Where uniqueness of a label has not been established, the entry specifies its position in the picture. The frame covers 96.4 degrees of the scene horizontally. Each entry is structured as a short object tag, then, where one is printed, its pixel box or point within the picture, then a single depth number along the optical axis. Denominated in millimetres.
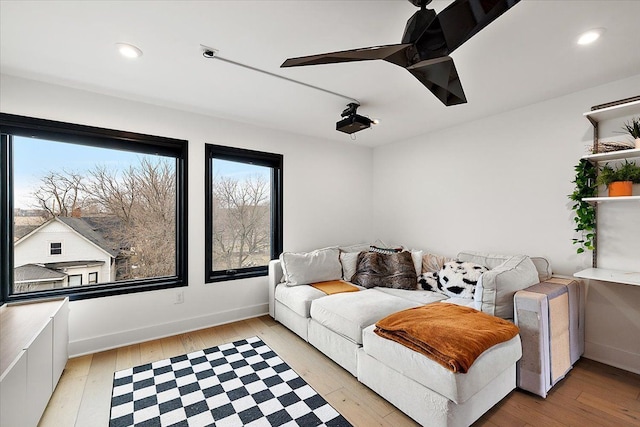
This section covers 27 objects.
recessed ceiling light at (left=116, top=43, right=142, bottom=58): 1936
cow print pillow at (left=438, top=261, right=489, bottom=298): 2846
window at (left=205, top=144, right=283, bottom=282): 3391
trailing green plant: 2498
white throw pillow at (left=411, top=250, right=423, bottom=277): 3463
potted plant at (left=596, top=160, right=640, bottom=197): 2258
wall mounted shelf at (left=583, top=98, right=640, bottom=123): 2211
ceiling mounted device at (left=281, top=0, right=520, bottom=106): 1123
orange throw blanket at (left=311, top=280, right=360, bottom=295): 3129
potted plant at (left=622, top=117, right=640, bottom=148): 2221
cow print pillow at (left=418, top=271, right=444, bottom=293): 3168
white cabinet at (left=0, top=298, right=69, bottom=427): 1390
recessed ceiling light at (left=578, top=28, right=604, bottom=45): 1774
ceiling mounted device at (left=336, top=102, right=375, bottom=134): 2873
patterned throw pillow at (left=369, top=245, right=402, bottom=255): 3629
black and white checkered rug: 1851
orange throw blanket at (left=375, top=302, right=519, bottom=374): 1643
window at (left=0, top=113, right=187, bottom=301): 2457
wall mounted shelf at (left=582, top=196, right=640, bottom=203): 2145
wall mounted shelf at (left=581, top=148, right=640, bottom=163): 2180
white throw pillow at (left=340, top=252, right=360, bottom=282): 3648
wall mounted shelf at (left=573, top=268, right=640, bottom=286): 2090
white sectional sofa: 1676
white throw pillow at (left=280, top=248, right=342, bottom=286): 3338
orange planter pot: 2244
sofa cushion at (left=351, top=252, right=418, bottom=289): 3297
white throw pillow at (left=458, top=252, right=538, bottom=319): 2205
